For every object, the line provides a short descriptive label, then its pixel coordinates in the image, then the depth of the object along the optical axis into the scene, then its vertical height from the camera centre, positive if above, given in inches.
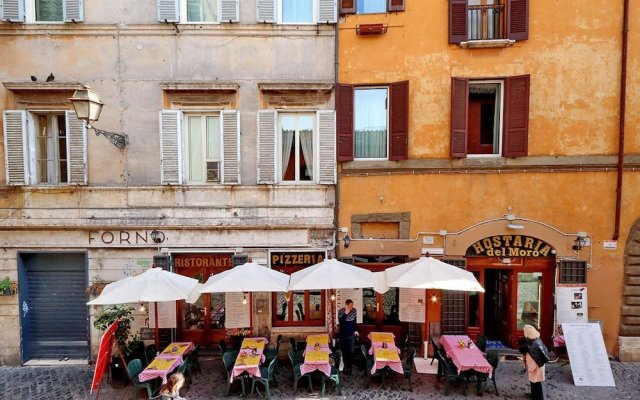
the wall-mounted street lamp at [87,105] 288.2 +67.8
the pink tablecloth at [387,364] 282.4 -155.4
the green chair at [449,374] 283.3 -163.8
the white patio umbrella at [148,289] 277.9 -92.5
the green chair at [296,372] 287.8 -166.2
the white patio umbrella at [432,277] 284.0 -84.4
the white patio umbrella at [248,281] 290.8 -88.8
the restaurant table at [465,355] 273.0 -151.2
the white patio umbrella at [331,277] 291.0 -86.2
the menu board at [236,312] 348.2 -135.9
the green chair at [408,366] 292.2 -162.9
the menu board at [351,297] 349.7 -122.6
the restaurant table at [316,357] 281.0 -152.0
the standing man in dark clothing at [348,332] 319.3 -145.9
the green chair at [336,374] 283.0 -164.5
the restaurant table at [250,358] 277.3 -154.1
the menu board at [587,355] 295.6 -157.8
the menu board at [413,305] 337.7 -126.1
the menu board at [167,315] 344.2 -137.3
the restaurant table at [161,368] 273.4 -156.0
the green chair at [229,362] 290.0 -161.5
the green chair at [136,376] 278.2 -166.1
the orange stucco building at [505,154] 339.6 +27.7
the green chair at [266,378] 280.4 -166.5
